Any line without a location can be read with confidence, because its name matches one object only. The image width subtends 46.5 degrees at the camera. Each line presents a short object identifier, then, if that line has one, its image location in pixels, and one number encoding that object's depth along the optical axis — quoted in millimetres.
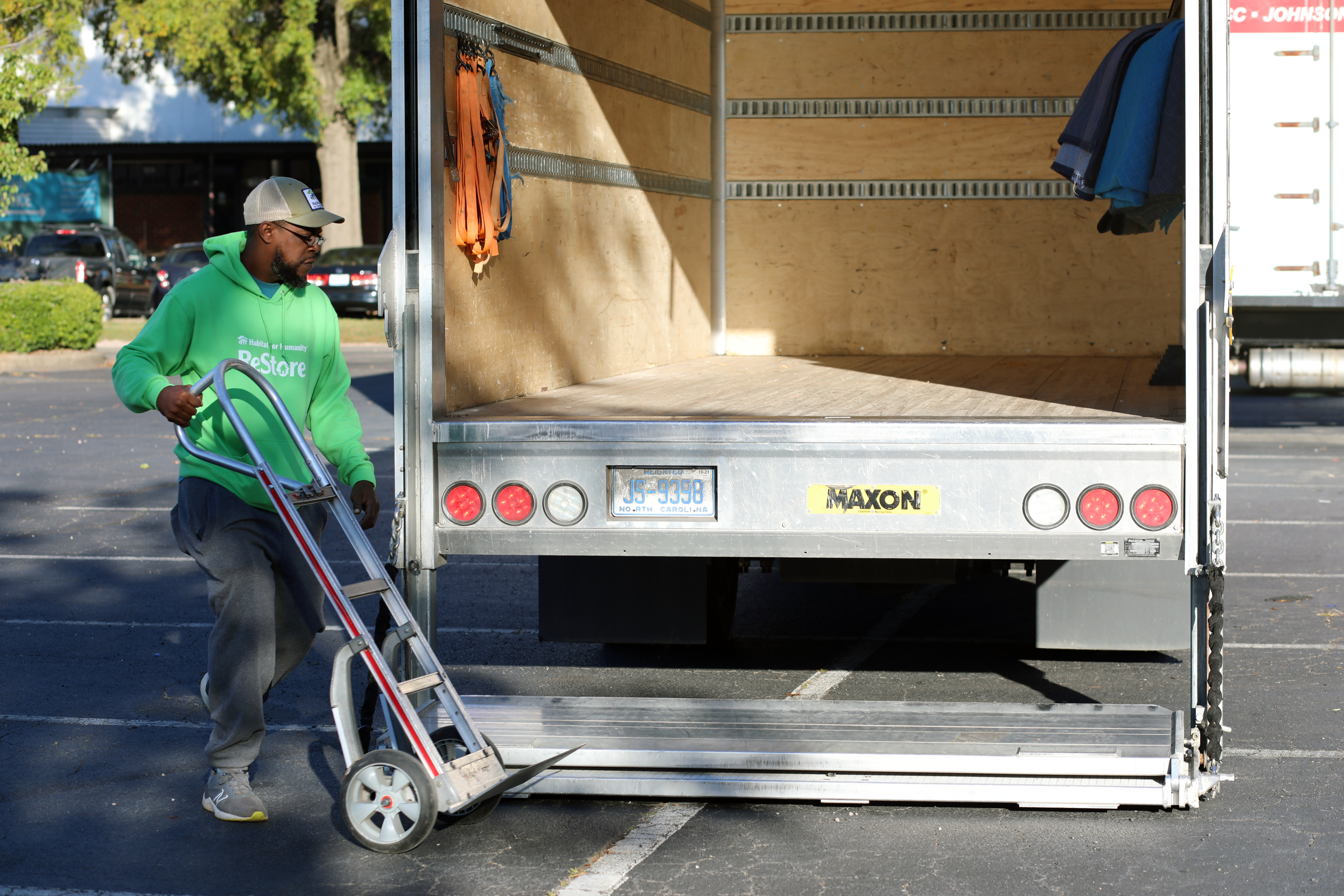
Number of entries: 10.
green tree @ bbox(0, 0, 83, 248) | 22188
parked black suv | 30562
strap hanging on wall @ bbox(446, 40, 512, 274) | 5066
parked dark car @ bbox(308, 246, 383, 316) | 29359
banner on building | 38812
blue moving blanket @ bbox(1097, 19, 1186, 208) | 5410
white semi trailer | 11742
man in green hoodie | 4469
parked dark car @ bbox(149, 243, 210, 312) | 29109
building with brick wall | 38281
